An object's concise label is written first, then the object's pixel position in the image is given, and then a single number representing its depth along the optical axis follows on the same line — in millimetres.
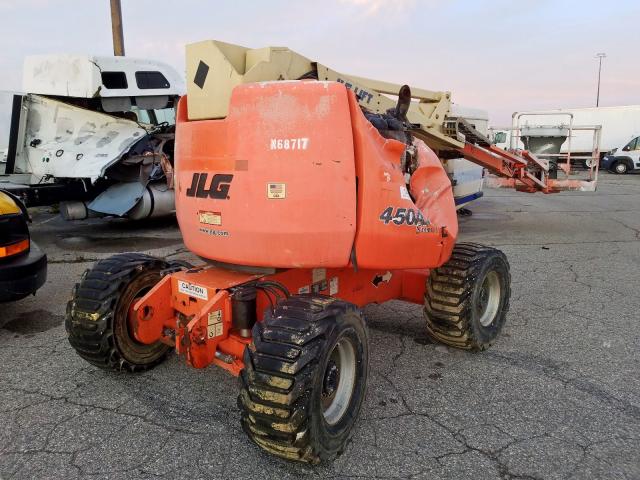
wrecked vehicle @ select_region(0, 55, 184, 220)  9047
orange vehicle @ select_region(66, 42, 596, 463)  2674
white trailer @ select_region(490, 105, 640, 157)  27078
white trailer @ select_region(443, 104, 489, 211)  10641
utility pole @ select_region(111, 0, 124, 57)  14672
